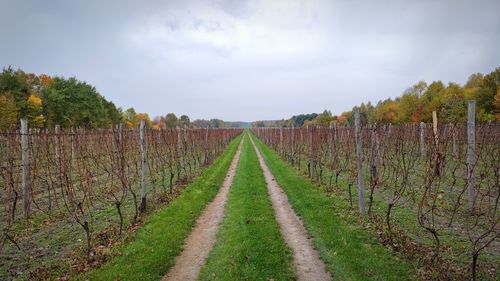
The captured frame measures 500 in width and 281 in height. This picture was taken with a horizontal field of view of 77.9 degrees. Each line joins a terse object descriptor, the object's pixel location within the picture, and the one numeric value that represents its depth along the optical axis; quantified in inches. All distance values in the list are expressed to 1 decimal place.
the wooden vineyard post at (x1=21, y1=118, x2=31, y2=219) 339.5
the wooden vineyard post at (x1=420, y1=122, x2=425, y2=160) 726.6
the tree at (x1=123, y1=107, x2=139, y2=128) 3865.7
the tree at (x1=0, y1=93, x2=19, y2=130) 1241.9
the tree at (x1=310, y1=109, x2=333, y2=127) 3472.7
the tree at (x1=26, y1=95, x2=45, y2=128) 1595.7
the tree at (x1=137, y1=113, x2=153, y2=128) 4494.6
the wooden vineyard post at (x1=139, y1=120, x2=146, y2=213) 371.2
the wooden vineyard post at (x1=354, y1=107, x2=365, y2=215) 336.8
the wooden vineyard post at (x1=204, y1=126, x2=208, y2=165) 826.8
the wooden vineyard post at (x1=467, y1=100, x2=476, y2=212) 314.0
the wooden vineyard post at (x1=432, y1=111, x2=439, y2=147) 480.2
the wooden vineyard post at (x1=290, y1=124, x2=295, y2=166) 773.6
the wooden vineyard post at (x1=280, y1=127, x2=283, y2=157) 1034.3
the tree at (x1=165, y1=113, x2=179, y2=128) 5017.0
